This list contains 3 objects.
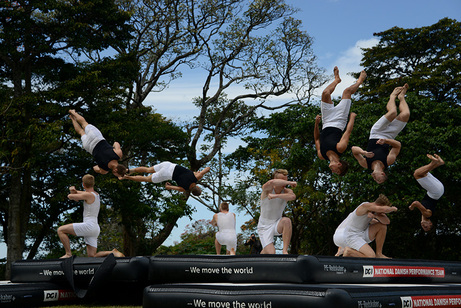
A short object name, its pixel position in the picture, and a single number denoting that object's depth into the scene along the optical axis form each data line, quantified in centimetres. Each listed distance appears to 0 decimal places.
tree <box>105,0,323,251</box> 2838
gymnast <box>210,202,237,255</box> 1307
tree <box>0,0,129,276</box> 2088
